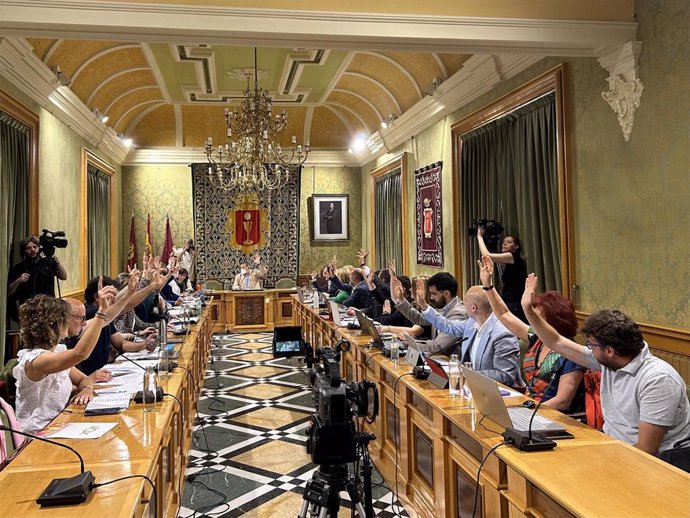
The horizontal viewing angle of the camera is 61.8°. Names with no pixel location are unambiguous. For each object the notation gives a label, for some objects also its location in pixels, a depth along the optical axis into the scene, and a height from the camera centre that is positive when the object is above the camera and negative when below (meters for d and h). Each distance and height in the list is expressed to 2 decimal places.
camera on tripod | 2.27 -0.64
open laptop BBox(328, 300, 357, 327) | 5.97 -0.64
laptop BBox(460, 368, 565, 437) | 2.21 -0.63
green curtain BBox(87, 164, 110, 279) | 9.36 +0.75
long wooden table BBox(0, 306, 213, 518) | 1.74 -0.72
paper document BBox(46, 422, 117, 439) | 2.39 -0.71
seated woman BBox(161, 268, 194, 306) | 9.01 -0.43
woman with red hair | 2.80 -0.53
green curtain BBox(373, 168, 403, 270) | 9.95 +0.72
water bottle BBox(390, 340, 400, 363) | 3.90 -0.64
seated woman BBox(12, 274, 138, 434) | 2.51 -0.41
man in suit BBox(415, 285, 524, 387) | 3.23 -0.51
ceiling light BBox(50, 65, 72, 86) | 6.57 +2.18
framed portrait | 12.80 +0.91
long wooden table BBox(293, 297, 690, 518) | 1.67 -0.72
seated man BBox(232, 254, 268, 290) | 11.74 -0.36
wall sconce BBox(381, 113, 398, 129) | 9.38 +2.30
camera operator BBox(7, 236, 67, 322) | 5.57 -0.09
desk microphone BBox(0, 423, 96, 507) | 1.73 -0.70
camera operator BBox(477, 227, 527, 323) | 5.41 -0.12
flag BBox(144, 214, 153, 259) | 11.91 +0.62
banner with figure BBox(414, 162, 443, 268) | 8.04 +0.63
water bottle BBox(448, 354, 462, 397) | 2.94 -0.62
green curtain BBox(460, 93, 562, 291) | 5.37 +0.78
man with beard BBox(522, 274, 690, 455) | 2.15 -0.52
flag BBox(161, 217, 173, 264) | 12.04 +0.37
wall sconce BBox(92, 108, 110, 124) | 8.59 +2.28
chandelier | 8.00 +1.71
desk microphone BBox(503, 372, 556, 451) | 2.05 -0.66
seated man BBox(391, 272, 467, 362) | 4.27 -0.37
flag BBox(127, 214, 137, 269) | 11.81 +0.31
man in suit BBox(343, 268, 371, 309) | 7.34 -0.49
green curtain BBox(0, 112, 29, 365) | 5.71 +0.75
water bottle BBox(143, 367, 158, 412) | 2.80 -0.63
